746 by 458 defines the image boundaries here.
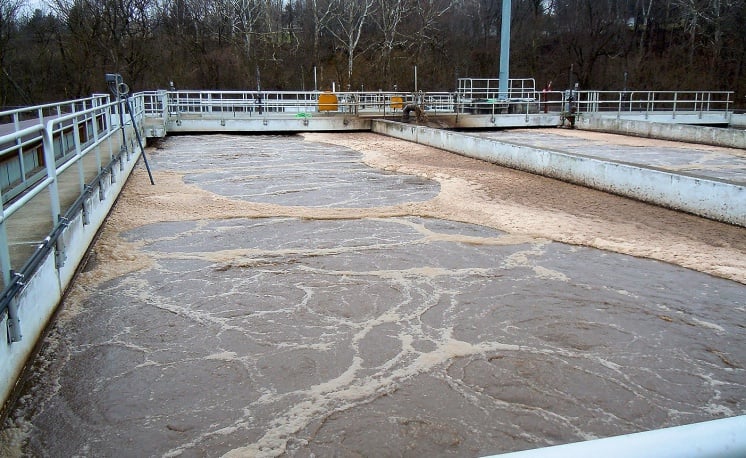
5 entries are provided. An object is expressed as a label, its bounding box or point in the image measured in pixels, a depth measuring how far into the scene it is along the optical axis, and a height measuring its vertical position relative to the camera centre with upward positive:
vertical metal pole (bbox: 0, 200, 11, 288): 3.82 -0.90
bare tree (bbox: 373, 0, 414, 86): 47.44 +5.88
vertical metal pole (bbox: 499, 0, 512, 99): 28.11 +2.22
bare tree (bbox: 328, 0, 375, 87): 44.88 +6.72
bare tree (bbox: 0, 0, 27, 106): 36.12 +4.17
